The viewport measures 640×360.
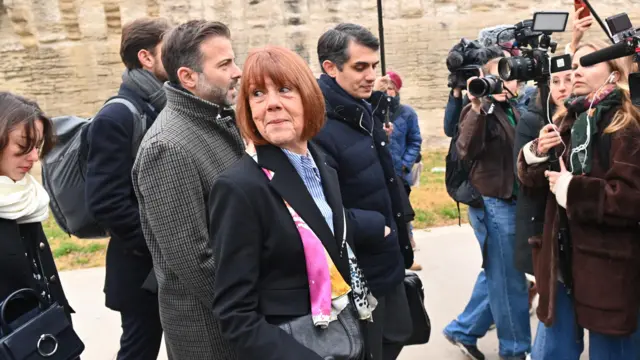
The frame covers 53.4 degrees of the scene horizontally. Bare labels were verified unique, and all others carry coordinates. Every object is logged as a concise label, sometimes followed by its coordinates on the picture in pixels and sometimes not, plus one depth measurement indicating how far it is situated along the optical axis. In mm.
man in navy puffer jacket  2670
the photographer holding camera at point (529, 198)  3230
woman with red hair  1846
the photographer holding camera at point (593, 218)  2730
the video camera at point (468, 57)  4094
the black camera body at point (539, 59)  3115
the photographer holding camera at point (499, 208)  3756
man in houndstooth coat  2281
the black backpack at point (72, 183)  3209
